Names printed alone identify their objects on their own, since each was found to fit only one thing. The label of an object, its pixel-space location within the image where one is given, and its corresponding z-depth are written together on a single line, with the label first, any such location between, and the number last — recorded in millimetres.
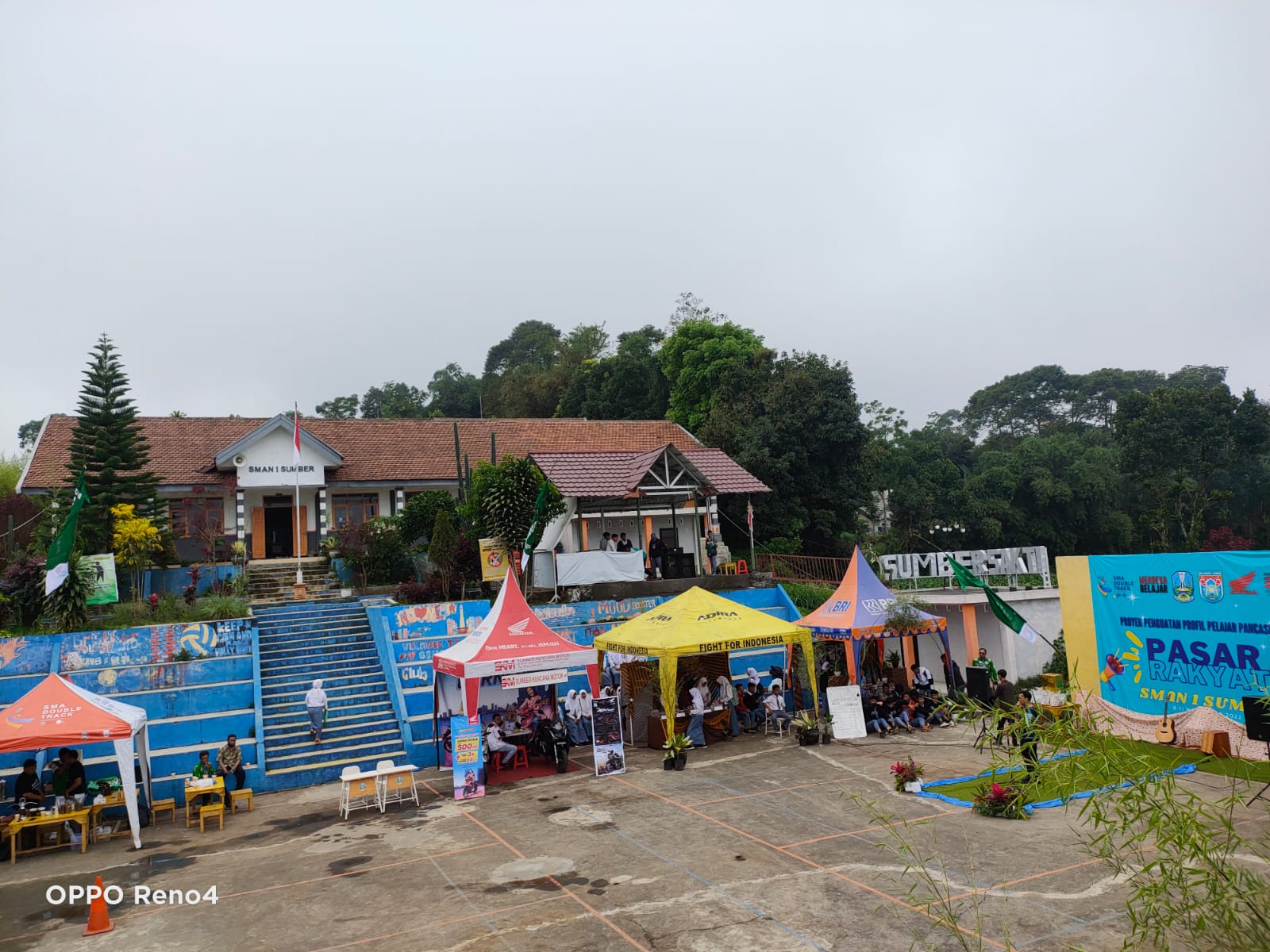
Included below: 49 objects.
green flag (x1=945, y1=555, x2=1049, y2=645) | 13500
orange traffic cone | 7949
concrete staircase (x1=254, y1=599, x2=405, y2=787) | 14492
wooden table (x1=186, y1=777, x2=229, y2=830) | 11891
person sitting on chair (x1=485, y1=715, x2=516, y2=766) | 13539
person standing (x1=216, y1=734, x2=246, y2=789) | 12922
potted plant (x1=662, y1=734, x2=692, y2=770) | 13273
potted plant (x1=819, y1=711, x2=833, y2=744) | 14648
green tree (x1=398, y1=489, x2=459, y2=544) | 23578
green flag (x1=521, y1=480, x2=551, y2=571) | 18688
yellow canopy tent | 13984
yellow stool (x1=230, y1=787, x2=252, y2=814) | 12586
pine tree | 20781
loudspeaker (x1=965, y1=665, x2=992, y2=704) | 14656
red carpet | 13328
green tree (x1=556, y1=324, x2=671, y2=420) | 43250
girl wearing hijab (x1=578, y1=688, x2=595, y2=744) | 16000
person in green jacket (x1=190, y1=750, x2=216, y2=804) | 12172
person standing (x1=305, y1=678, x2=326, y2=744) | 14664
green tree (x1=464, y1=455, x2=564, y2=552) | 19875
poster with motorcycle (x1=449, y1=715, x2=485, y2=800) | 12250
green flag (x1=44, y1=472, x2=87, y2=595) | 15570
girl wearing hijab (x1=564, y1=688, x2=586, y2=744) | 15844
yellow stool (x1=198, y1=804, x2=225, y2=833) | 11648
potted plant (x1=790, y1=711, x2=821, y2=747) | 14547
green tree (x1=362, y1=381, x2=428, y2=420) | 59438
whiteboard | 14727
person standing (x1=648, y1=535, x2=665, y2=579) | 21875
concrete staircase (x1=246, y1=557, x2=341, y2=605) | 21734
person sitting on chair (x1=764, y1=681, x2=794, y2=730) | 15617
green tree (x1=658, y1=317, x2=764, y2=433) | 36312
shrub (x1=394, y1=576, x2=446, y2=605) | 20406
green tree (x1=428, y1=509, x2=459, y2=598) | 20609
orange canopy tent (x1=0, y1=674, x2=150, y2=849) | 10586
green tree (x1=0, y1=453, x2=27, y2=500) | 31173
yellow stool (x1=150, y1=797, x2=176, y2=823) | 12699
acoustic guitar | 12211
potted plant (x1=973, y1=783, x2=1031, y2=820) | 9453
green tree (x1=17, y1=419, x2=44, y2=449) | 72000
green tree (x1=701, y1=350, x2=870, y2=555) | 29531
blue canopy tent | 15297
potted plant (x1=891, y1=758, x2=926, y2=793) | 11000
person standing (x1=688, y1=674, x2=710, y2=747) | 14602
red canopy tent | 13133
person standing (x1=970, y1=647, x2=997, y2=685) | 14320
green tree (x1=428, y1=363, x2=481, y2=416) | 60000
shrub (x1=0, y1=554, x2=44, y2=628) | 17188
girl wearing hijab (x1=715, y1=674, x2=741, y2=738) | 15617
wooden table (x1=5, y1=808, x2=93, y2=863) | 10875
